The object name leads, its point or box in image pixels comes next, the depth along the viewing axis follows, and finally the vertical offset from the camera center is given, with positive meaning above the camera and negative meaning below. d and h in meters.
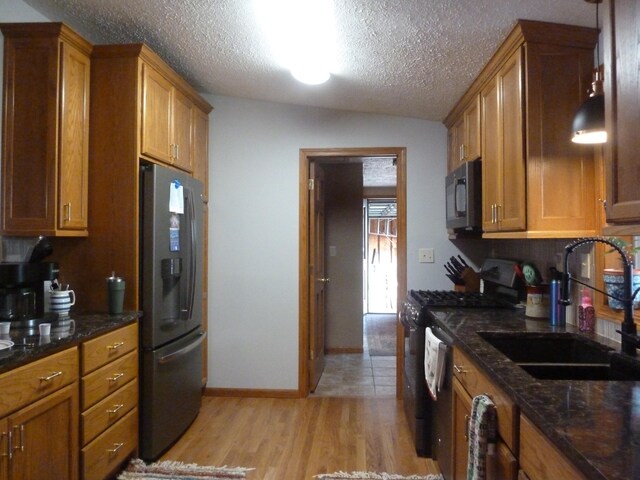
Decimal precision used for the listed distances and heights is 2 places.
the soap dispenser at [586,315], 1.82 -0.31
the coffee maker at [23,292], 1.82 -0.22
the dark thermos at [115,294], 2.15 -0.26
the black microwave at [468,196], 2.49 +0.29
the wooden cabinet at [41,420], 1.42 -0.65
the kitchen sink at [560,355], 1.49 -0.44
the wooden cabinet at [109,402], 1.84 -0.75
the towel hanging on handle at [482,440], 1.26 -0.60
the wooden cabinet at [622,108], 1.03 +0.35
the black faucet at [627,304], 1.41 -0.21
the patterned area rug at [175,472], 2.20 -1.22
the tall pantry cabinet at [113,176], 2.29 +0.37
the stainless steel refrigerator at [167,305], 2.31 -0.36
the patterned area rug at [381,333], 4.79 -1.21
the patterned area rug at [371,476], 2.20 -1.23
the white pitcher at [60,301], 2.11 -0.29
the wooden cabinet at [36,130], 2.08 +0.57
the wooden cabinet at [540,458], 0.87 -0.49
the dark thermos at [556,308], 1.98 -0.30
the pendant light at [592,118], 1.51 +0.46
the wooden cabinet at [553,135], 1.85 +0.48
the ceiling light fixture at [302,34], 1.95 +1.08
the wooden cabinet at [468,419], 1.18 -0.59
